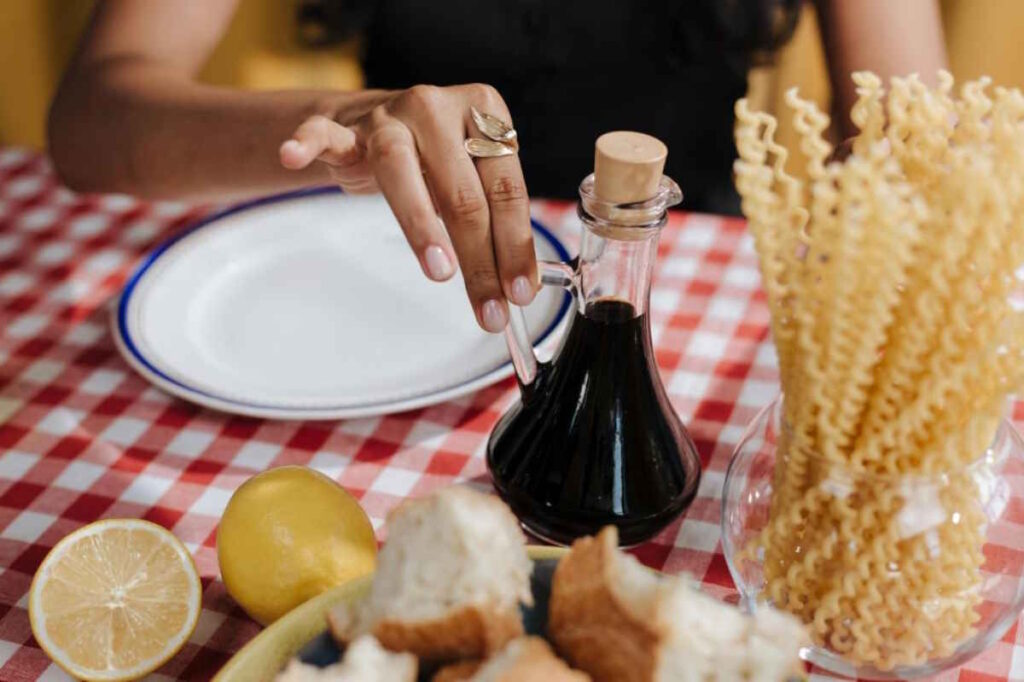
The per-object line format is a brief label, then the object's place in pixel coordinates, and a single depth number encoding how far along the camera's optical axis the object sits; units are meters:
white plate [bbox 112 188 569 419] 0.82
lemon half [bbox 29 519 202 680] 0.59
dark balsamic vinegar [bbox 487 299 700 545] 0.64
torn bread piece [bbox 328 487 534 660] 0.46
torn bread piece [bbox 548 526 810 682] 0.42
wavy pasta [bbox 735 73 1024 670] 0.45
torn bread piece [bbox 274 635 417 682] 0.44
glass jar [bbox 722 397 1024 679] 0.50
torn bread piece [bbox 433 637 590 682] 0.42
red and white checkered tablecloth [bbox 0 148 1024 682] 0.68
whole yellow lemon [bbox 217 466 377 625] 0.59
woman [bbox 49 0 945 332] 0.69
